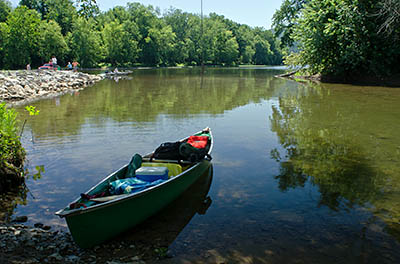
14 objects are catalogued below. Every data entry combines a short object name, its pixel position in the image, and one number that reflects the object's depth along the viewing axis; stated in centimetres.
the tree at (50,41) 6619
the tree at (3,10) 7336
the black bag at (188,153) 766
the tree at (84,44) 7338
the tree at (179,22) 11962
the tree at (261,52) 12496
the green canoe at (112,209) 484
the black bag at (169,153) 773
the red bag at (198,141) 852
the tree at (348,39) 2759
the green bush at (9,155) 704
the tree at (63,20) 7929
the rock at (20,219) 600
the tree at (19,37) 6225
